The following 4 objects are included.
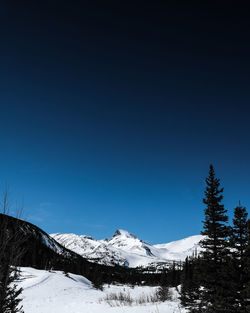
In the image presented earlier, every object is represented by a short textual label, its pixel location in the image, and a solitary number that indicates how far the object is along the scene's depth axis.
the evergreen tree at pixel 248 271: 13.12
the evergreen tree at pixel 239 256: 15.09
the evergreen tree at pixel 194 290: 18.30
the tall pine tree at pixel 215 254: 15.90
